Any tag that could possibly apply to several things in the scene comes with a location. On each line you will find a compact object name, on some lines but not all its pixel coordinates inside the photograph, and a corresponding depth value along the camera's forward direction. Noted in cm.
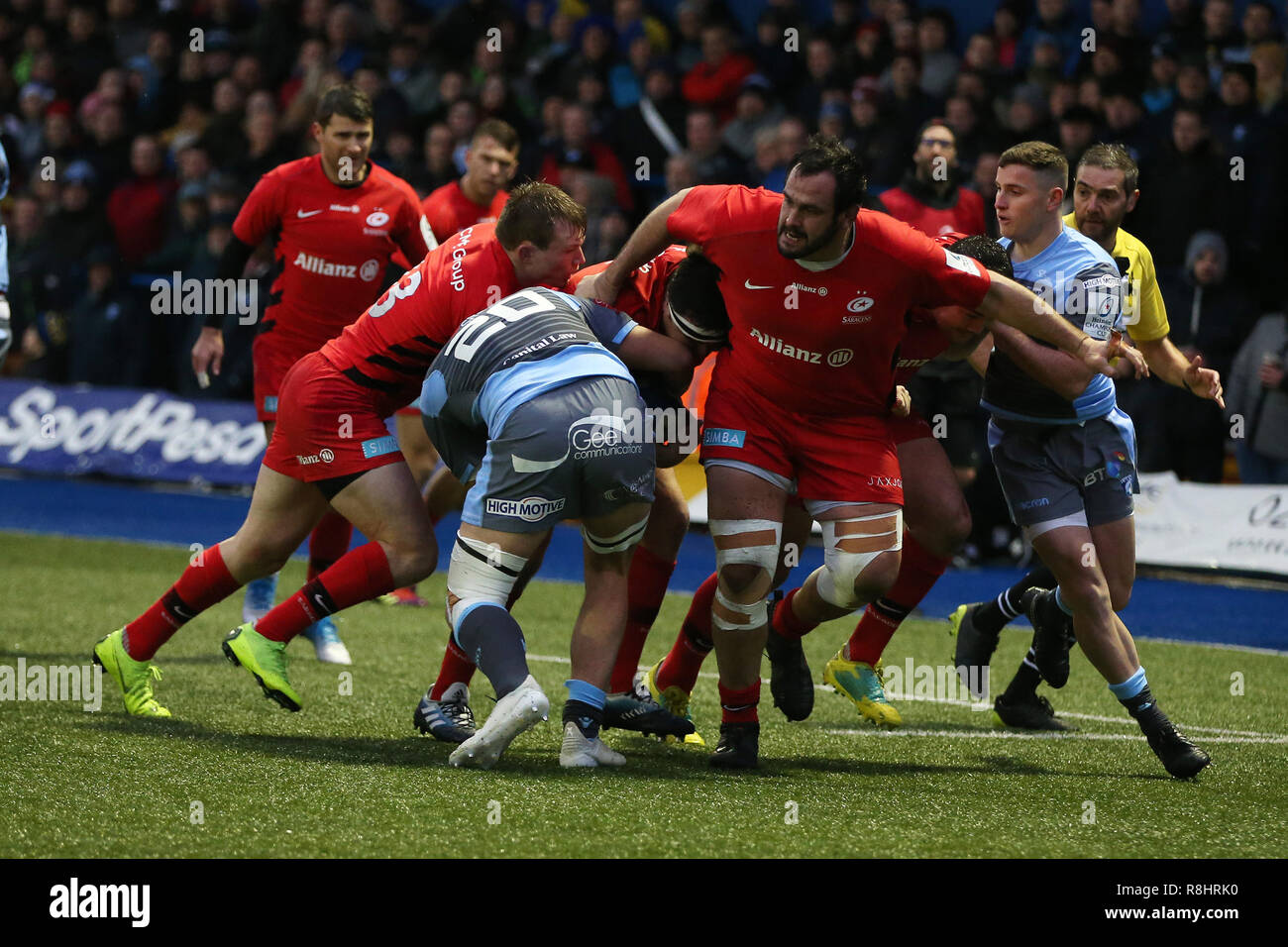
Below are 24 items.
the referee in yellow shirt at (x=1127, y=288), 634
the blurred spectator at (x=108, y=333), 1515
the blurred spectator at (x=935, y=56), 1318
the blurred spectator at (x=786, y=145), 1232
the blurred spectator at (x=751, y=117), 1349
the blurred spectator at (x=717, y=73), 1419
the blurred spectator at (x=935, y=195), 915
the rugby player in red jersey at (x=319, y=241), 823
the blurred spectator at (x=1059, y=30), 1286
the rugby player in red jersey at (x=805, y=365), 539
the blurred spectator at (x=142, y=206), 1597
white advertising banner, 1007
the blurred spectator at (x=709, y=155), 1303
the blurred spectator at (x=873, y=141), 1216
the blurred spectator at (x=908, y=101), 1256
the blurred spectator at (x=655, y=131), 1408
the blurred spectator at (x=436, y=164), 1277
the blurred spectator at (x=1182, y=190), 1110
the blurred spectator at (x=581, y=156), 1375
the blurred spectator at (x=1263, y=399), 1071
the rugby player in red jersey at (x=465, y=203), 902
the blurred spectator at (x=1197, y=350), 1090
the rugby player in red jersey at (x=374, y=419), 574
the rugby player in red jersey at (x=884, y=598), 621
